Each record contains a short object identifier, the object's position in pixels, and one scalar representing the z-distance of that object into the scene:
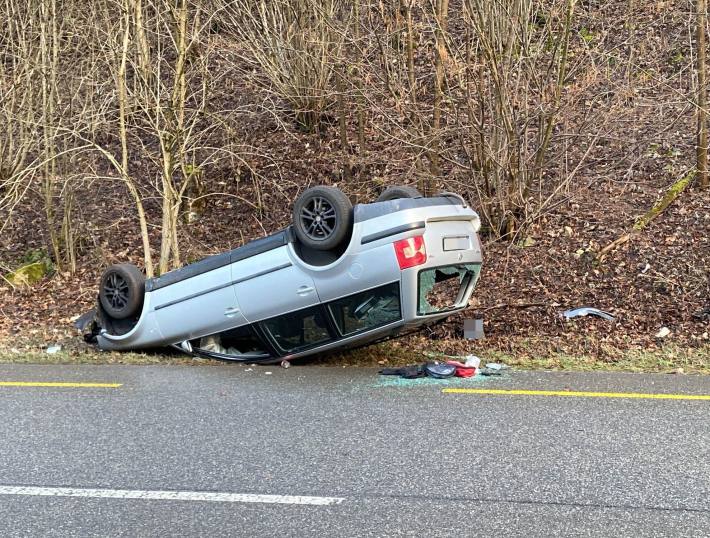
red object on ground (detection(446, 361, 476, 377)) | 8.00
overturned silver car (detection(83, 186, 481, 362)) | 7.60
